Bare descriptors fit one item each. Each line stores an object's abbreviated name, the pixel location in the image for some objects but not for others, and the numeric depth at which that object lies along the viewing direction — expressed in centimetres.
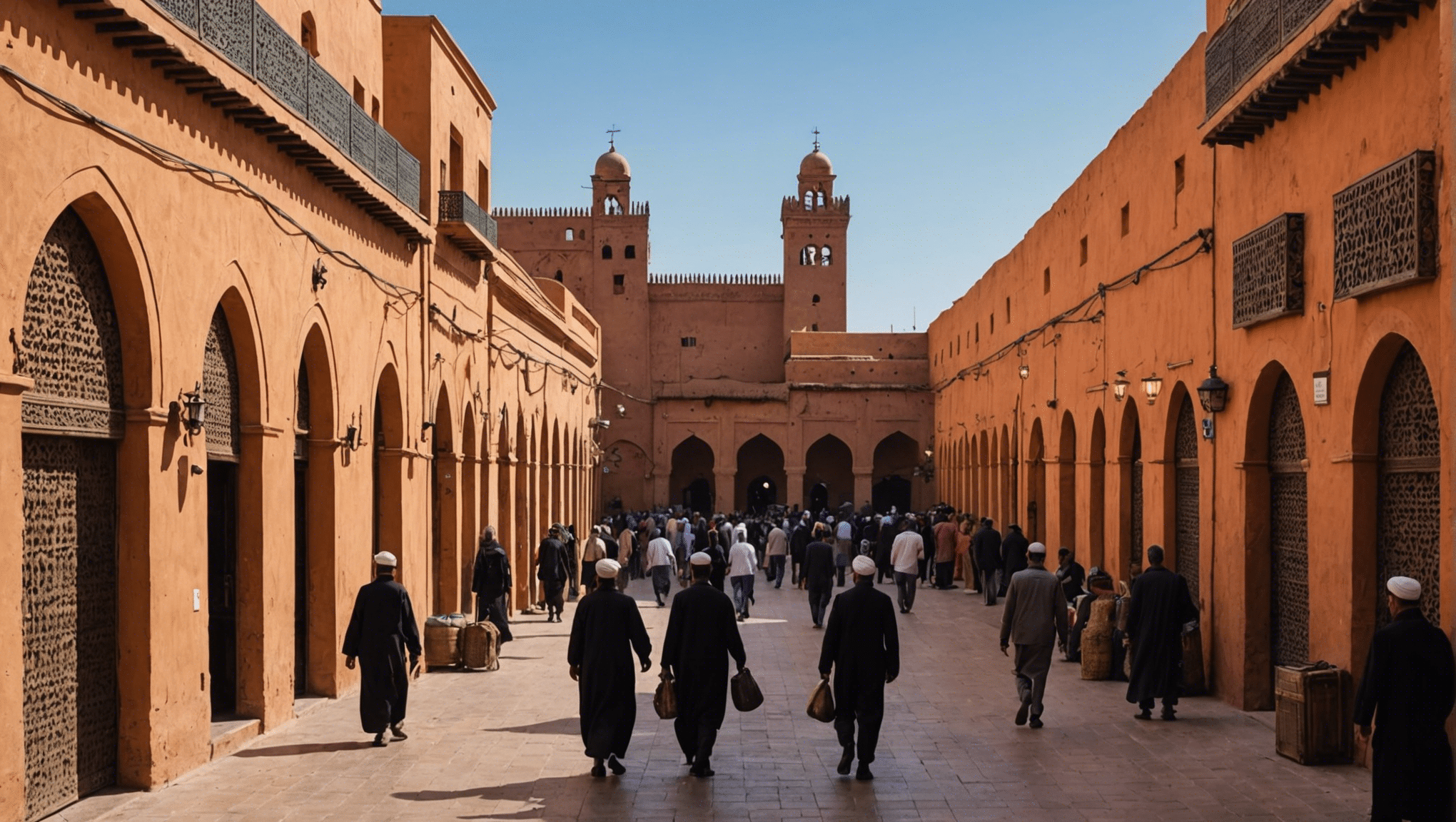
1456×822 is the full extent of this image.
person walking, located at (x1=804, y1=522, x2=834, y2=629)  1827
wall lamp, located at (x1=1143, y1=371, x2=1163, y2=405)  1402
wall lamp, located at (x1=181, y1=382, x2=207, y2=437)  923
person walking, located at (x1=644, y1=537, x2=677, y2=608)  2116
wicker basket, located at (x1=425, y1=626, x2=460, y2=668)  1465
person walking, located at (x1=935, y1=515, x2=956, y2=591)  2444
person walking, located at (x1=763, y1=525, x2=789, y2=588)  2467
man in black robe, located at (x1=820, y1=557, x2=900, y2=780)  900
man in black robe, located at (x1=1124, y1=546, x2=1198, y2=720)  1112
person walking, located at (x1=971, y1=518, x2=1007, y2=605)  2133
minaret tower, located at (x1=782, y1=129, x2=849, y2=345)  4947
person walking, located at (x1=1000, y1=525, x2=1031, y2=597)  1858
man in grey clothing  1075
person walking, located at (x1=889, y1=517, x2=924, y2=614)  1889
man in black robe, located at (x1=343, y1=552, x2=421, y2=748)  1011
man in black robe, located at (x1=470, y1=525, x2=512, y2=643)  1547
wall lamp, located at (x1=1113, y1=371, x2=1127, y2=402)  1549
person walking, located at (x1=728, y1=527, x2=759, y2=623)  1911
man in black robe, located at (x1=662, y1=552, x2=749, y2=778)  909
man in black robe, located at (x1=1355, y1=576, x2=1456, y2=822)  732
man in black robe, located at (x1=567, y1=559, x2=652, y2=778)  908
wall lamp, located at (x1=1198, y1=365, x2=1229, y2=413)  1191
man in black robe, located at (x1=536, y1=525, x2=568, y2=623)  1884
